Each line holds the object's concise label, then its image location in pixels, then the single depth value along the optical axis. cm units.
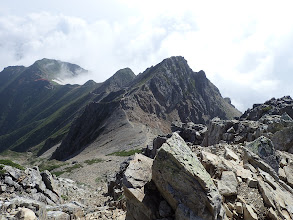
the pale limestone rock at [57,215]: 1433
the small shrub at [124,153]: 7949
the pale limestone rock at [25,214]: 1162
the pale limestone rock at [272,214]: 1250
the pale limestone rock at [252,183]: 1493
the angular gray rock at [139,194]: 1144
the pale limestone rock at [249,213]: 1211
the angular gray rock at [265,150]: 2030
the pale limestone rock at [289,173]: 1997
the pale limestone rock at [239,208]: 1253
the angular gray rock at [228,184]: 1324
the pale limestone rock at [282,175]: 2019
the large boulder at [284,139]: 2919
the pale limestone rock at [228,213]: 1225
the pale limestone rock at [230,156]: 2044
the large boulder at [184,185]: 1057
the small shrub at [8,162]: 3317
